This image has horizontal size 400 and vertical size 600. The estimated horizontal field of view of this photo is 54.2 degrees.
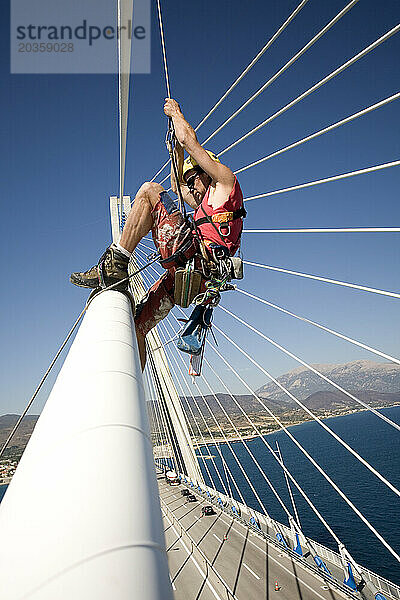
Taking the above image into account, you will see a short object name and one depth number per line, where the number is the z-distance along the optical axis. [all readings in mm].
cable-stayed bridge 412
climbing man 2076
